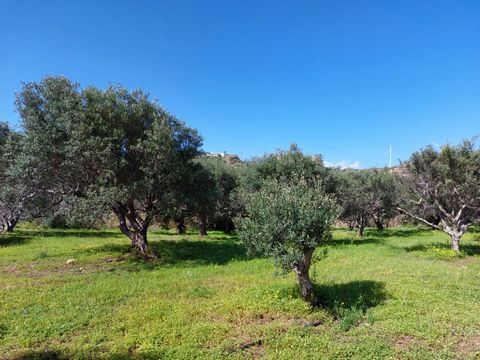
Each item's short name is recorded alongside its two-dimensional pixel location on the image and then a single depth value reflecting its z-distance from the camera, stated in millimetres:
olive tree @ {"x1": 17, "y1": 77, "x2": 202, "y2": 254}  14891
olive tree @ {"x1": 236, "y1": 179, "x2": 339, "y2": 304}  8570
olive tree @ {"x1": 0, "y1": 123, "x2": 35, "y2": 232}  15648
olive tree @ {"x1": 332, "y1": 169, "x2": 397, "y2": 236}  29297
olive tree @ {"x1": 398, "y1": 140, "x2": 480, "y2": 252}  17656
